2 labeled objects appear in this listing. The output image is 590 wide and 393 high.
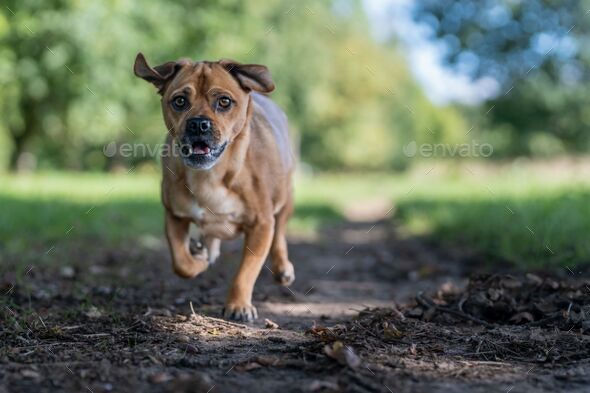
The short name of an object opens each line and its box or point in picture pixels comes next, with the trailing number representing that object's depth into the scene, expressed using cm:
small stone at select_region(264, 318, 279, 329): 409
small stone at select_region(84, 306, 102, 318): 395
